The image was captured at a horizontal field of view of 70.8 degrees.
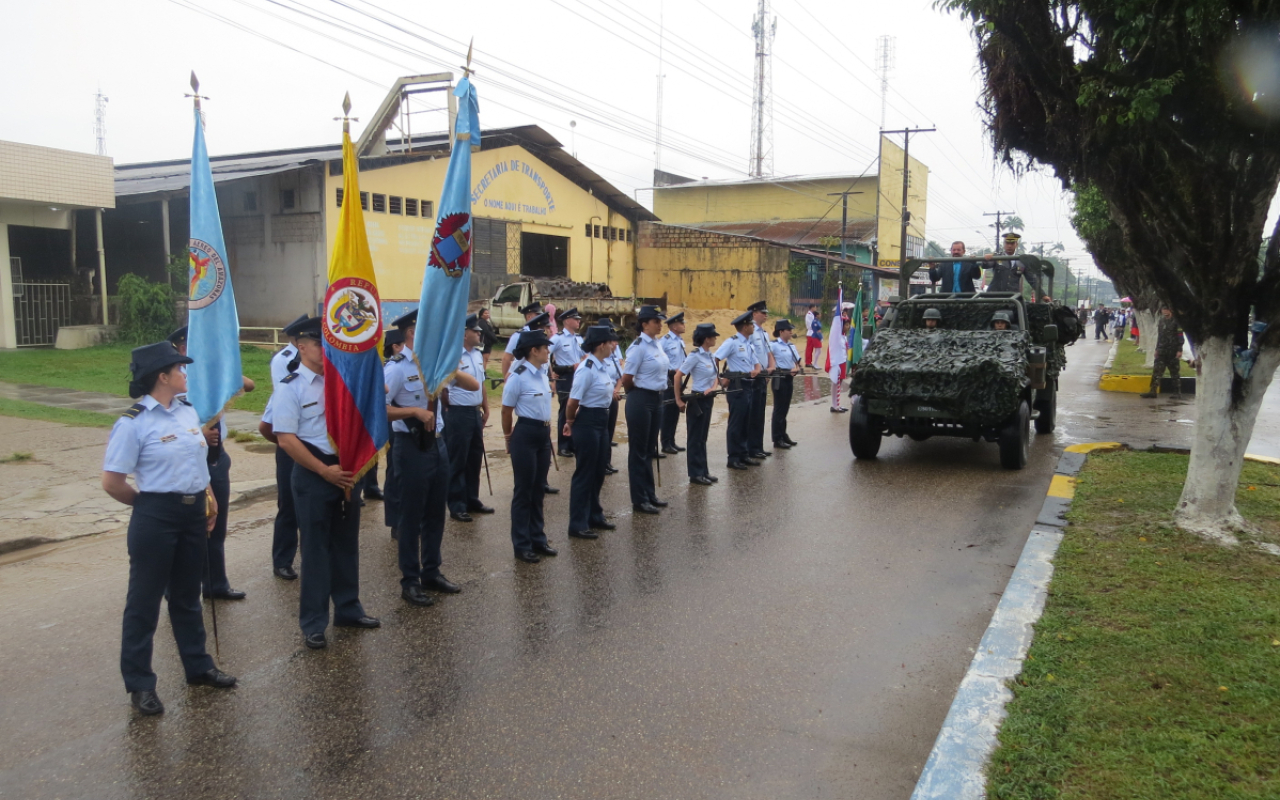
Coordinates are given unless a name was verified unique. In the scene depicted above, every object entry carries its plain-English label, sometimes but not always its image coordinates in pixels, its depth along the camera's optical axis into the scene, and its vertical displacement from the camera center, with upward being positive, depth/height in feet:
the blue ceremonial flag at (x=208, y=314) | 19.49 -0.30
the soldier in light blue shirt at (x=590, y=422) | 24.22 -3.15
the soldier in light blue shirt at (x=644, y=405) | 27.22 -3.02
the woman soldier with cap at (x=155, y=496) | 13.97 -3.09
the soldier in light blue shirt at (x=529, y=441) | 22.21 -3.36
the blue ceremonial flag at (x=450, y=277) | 19.61 +0.60
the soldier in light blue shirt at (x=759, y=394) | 35.96 -3.38
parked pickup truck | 77.30 +0.40
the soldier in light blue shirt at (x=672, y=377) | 35.97 -3.27
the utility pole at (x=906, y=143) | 103.78 +19.49
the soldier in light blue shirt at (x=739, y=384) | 34.65 -2.90
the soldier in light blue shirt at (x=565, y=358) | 36.27 -2.10
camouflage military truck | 31.71 -2.31
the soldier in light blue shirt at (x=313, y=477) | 16.56 -3.23
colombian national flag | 16.79 -0.96
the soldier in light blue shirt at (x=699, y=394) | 31.78 -3.06
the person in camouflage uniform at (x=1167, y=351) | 59.26 -2.42
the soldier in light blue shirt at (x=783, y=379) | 38.81 -3.03
